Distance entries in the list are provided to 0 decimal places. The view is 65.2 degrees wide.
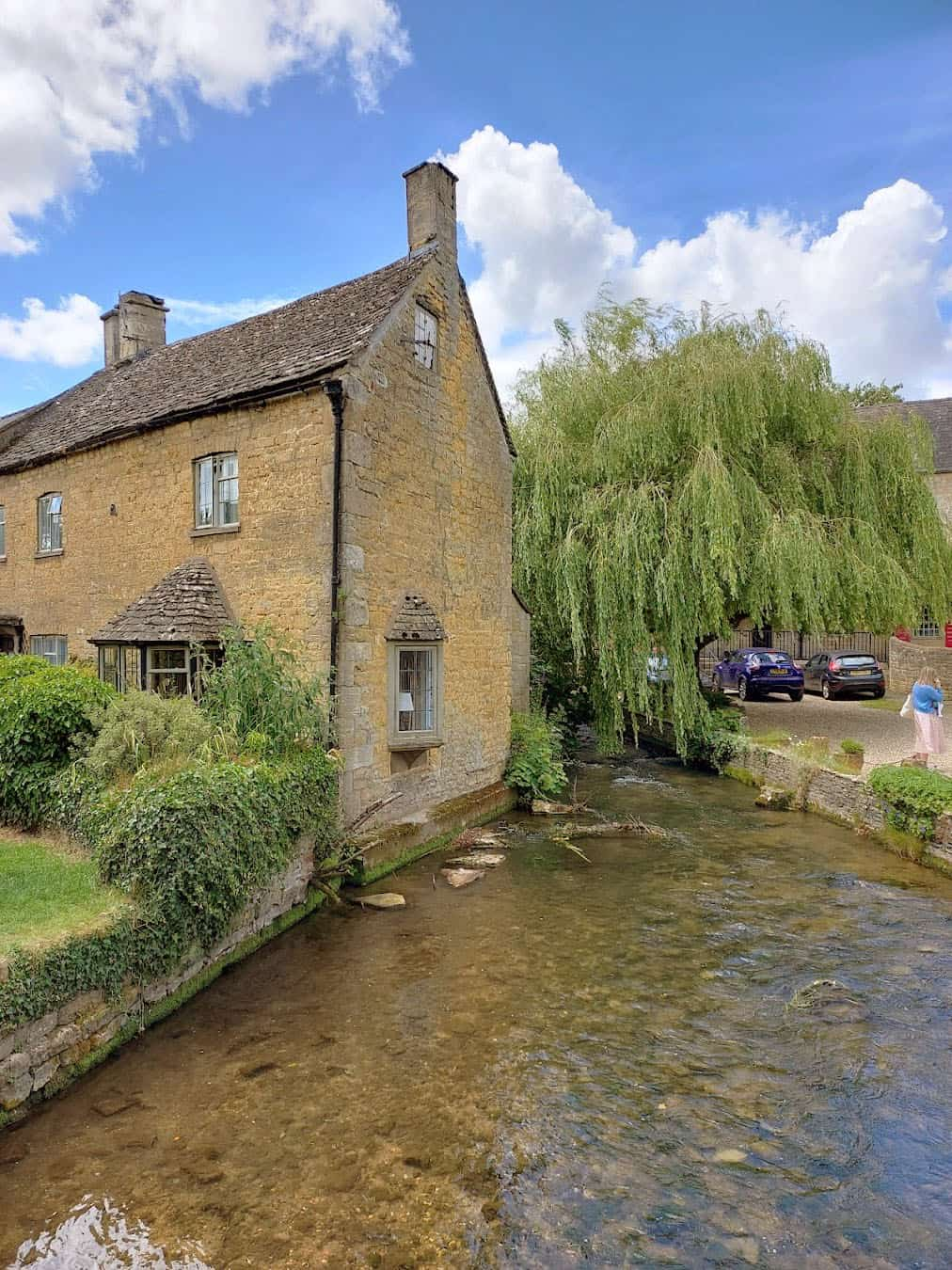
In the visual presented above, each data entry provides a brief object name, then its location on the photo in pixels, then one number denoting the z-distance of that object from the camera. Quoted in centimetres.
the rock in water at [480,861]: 1099
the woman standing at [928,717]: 1215
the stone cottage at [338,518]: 1013
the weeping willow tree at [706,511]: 1477
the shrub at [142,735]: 807
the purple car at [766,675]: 2353
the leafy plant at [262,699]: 887
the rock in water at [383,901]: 927
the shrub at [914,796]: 1001
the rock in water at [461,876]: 1015
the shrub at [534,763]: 1467
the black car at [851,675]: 2311
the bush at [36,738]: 864
